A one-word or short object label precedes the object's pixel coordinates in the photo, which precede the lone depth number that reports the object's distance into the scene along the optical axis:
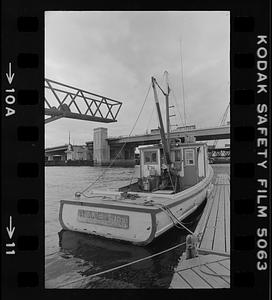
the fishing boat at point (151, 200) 4.00
